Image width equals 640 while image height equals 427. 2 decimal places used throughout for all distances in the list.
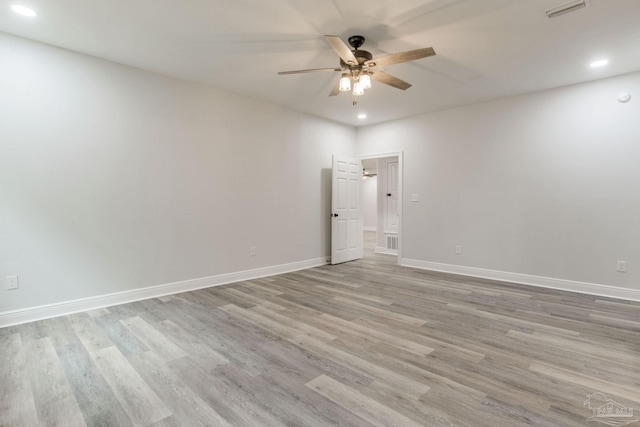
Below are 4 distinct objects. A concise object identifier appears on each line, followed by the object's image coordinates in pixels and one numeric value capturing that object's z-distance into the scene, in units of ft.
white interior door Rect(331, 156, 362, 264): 18.95
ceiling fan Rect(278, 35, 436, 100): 8.52
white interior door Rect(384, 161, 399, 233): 23.84
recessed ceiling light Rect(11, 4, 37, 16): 8.21
